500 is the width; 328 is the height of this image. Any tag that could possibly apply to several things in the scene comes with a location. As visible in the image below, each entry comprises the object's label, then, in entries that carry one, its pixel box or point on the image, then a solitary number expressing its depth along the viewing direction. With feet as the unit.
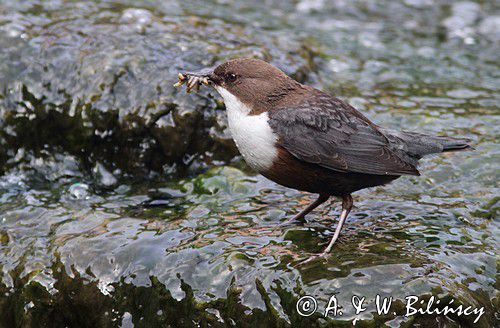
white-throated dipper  24.63
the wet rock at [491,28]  52.54
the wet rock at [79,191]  32.00
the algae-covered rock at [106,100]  34.09
